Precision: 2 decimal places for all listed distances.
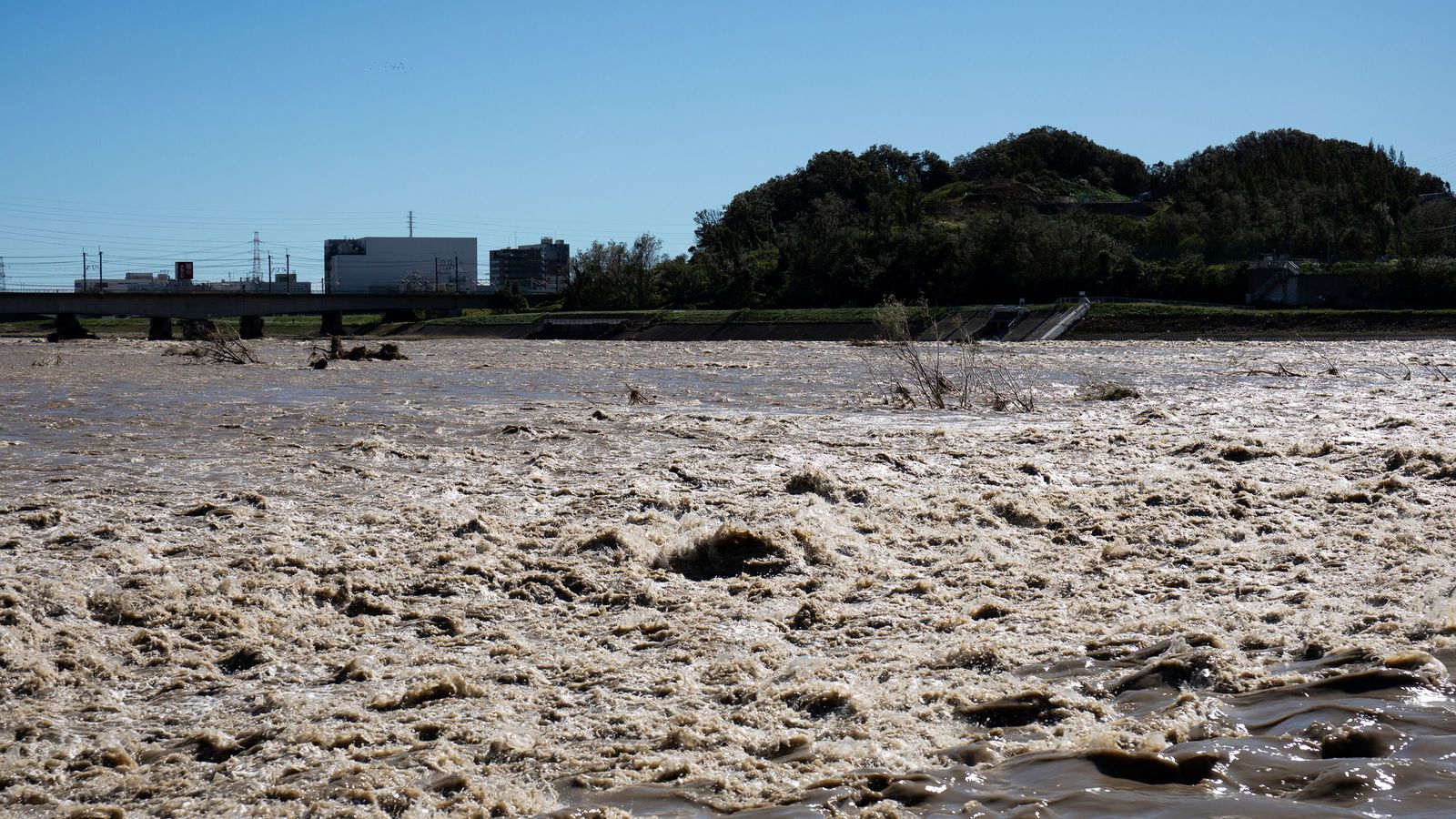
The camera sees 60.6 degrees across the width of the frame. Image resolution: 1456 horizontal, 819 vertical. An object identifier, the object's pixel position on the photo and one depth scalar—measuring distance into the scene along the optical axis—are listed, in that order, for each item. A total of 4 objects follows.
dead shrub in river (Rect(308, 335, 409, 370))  47.06
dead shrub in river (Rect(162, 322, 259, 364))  43.97
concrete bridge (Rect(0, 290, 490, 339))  90.19
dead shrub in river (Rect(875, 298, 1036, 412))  24.95
